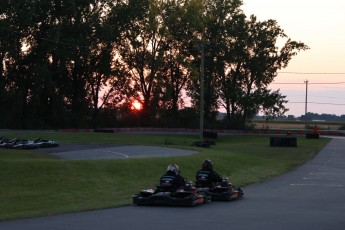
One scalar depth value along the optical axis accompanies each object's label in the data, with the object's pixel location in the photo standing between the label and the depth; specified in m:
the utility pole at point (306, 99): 124.91
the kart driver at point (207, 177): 20.93
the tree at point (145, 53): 81.56
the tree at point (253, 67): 90.44
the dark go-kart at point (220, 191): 20.39
